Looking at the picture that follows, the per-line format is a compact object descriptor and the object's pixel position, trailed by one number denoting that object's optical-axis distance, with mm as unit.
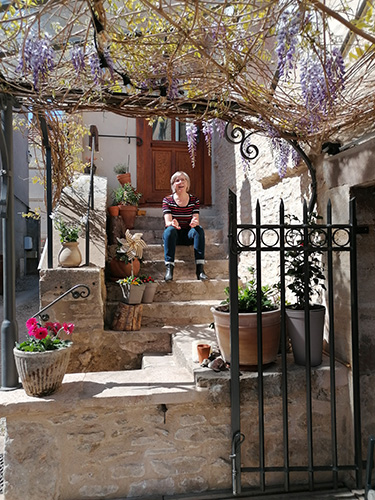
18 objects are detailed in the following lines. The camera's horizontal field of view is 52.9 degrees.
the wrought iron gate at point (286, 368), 2021
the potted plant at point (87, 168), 5264
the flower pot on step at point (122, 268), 3443
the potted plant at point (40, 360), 1931
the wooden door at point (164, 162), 5809
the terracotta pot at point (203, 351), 2262
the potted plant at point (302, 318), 2170
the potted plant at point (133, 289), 3064
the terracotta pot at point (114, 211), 4500
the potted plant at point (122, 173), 5266
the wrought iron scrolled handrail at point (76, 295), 2589
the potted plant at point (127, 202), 4605
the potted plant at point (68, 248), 2918
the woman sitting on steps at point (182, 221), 3611
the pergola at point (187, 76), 1654
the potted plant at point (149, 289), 3223
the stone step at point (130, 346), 2936
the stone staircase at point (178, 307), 2674
